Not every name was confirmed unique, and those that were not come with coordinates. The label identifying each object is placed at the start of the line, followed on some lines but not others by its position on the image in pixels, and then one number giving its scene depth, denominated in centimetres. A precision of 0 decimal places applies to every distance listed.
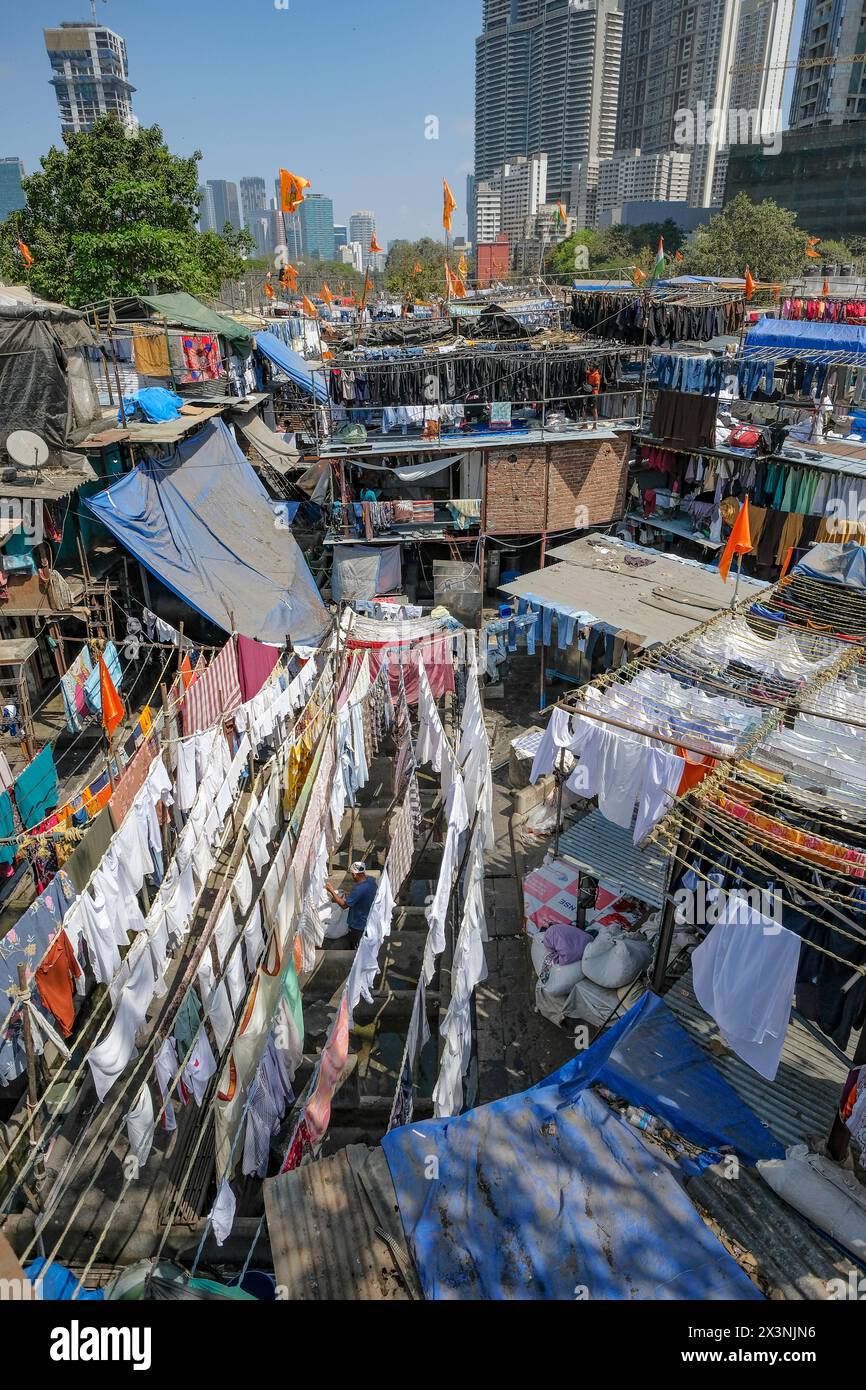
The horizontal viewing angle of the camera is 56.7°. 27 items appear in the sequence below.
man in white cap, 1255
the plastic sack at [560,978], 1085
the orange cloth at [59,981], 963
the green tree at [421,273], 6894
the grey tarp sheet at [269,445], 2974
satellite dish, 1748
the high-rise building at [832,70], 8288
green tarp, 2519
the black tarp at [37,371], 1764
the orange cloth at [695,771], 971
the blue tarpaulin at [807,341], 2502
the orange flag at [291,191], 2506
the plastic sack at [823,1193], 608
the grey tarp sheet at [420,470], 2158
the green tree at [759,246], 5775
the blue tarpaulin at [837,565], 1488
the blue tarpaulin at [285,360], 3222
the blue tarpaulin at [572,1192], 587
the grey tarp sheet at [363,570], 2247
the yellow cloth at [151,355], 2395
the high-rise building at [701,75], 10012
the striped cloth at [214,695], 1502
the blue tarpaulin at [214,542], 1942
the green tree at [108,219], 3450
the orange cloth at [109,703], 1296
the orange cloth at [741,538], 1327
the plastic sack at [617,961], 1036
